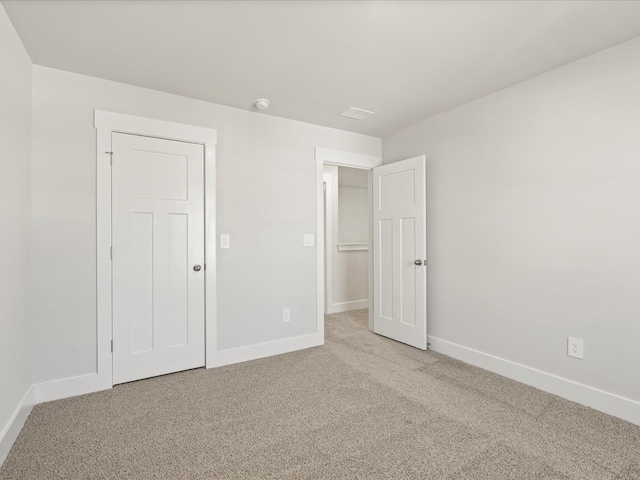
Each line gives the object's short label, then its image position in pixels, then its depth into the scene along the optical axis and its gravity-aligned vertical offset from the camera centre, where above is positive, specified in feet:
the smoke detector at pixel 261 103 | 9.26 +4.08
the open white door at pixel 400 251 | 10.77 -0.35
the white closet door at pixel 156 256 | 8.27 -0.36
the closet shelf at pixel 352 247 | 16.97 -0.28
